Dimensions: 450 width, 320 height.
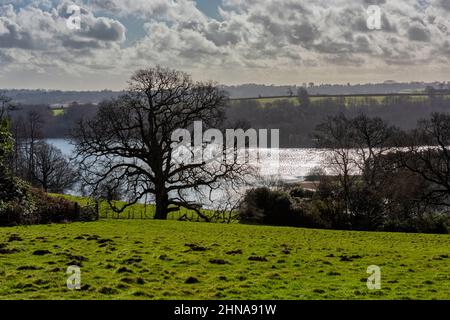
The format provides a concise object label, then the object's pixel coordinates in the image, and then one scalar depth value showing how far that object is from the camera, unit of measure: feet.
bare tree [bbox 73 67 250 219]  145.89
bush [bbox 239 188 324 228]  159.12
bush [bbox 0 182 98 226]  99.50
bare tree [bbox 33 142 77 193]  258.24
